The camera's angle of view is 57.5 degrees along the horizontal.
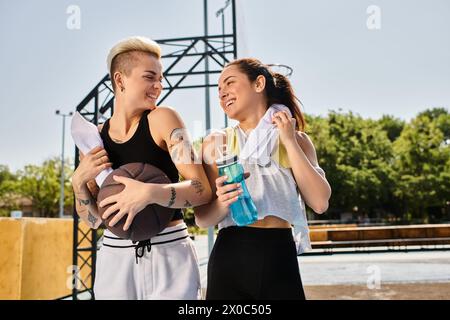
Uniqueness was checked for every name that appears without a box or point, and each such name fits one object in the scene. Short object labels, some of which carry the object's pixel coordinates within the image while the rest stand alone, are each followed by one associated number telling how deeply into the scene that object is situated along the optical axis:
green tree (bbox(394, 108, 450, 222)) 26.14
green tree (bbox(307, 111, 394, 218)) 29.25
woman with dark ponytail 1.82
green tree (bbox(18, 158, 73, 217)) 37.88
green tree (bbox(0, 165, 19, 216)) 40.01
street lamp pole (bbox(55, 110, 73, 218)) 30.11
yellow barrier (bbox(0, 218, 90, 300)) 6.27
